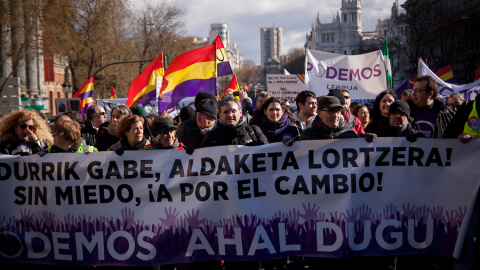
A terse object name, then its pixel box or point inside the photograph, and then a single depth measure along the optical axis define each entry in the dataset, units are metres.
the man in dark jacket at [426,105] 5.68
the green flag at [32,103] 32.77
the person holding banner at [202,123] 4.98
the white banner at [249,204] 4.18
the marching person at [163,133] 5.04
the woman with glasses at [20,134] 5.09
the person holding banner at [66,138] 4.65
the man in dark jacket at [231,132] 4.56
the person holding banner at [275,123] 5.36
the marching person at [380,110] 6.03
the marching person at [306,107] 5.86
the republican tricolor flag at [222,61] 9.18
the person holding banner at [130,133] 5.04
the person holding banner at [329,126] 4.52
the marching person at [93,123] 7.46
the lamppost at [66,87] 23.90
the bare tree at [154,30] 44.31
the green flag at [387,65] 9.66
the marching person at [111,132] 6.27
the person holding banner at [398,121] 4.99
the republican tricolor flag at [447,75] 13.33
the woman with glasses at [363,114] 7.03
